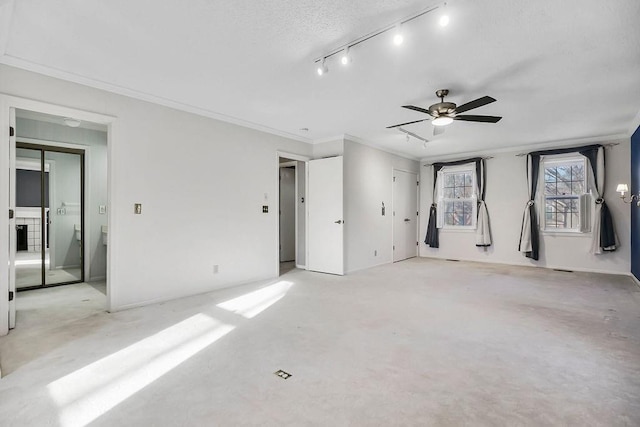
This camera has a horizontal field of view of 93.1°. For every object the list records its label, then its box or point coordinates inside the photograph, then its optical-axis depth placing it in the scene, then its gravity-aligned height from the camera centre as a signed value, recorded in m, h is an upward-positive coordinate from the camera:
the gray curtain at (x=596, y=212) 5.38 +0.01
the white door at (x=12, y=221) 2.77 -0.07
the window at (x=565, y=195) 5.71 +0.35
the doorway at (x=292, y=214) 5.90 -0.02
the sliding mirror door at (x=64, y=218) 4.70 -0.08
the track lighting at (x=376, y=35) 2.05 +1.37
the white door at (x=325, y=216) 5.29 -0.06
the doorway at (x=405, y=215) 6.81 -0.05
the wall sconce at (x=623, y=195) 4.69 +0.29
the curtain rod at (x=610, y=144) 5.41 +1.23
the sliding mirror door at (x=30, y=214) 4.39 -0.01
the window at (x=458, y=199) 6.97 +0.33
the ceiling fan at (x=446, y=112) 3.34 +1.14
